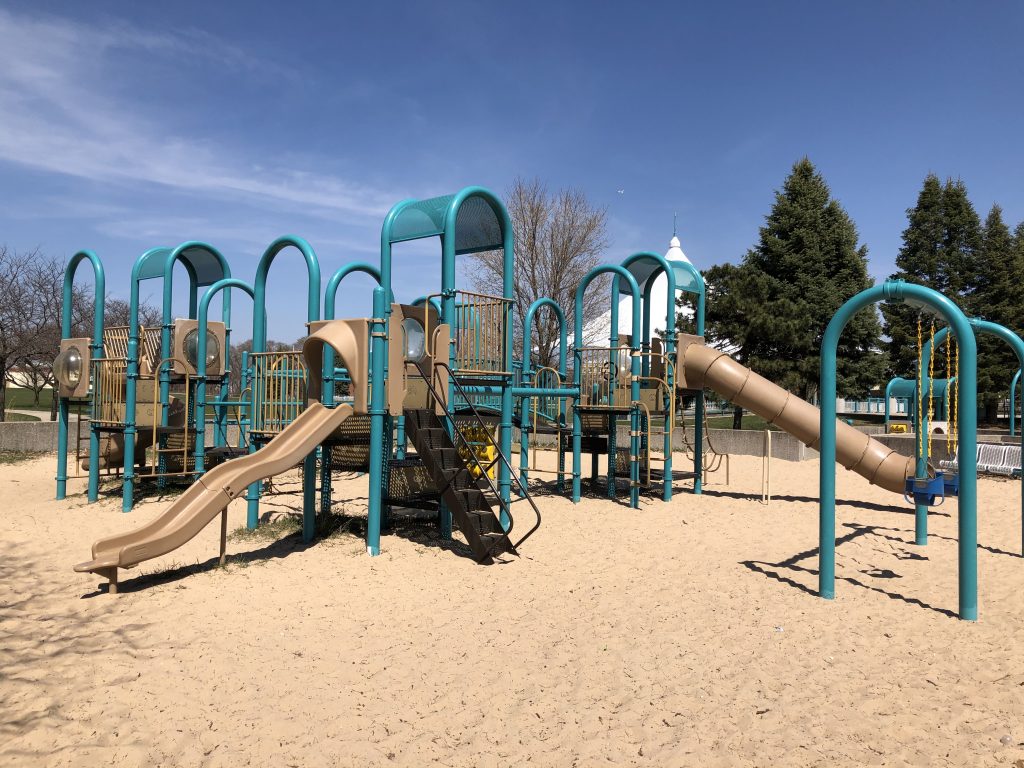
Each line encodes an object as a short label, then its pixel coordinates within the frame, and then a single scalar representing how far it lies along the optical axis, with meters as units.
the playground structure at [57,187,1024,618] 7.09
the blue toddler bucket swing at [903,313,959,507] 7.66
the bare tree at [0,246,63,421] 22.17
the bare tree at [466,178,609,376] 28.31
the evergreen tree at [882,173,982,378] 35.41
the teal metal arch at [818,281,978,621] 6.02
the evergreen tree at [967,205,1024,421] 33.34
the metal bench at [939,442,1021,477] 15.30
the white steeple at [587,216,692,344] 36.59
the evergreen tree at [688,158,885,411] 29.80
